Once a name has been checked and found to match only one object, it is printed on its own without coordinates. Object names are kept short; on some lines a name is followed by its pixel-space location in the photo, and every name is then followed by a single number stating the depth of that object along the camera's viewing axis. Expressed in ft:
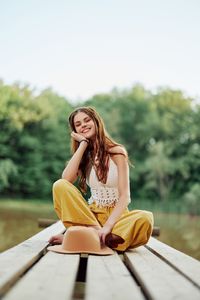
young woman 8.98
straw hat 8.16
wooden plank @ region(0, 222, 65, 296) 5.42
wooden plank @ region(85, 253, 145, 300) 4.86
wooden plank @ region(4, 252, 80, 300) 4.63
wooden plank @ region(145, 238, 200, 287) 6.28
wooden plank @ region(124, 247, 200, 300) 4.97
